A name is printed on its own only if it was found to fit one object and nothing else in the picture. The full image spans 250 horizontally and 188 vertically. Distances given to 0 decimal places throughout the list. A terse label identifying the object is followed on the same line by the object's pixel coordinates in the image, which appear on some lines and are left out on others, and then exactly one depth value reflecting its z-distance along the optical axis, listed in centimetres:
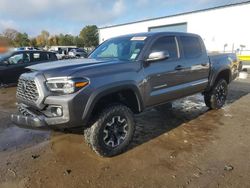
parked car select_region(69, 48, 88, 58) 2096
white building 1730
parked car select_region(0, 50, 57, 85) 734
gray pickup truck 250
